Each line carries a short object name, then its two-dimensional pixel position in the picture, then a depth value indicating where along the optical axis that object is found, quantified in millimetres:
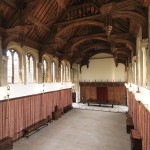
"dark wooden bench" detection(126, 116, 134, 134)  8141
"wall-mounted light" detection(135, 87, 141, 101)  5065
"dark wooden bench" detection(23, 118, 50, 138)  7998
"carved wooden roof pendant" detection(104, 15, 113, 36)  6066
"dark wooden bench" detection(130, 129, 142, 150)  5553
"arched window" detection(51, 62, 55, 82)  12489
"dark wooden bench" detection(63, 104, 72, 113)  13918
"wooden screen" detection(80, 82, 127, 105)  17531
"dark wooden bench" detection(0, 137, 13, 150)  6055
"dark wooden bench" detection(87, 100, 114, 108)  17391
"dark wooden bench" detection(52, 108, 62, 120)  11227
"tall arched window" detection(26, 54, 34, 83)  9680
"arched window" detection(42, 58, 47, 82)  11555
